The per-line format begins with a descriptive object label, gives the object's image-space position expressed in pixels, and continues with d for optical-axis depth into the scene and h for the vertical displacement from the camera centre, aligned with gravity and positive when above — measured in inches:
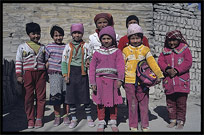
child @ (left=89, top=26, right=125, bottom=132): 125.5 -4.2
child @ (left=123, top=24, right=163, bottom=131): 126.7 -6.3
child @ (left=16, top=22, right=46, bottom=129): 135.7 -3.1
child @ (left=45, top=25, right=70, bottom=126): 139.6 -3.3
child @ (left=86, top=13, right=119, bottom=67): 137.7 +29.2
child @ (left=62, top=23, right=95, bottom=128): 136.5 -3.2
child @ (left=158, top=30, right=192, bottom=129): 132.0 -4.6
